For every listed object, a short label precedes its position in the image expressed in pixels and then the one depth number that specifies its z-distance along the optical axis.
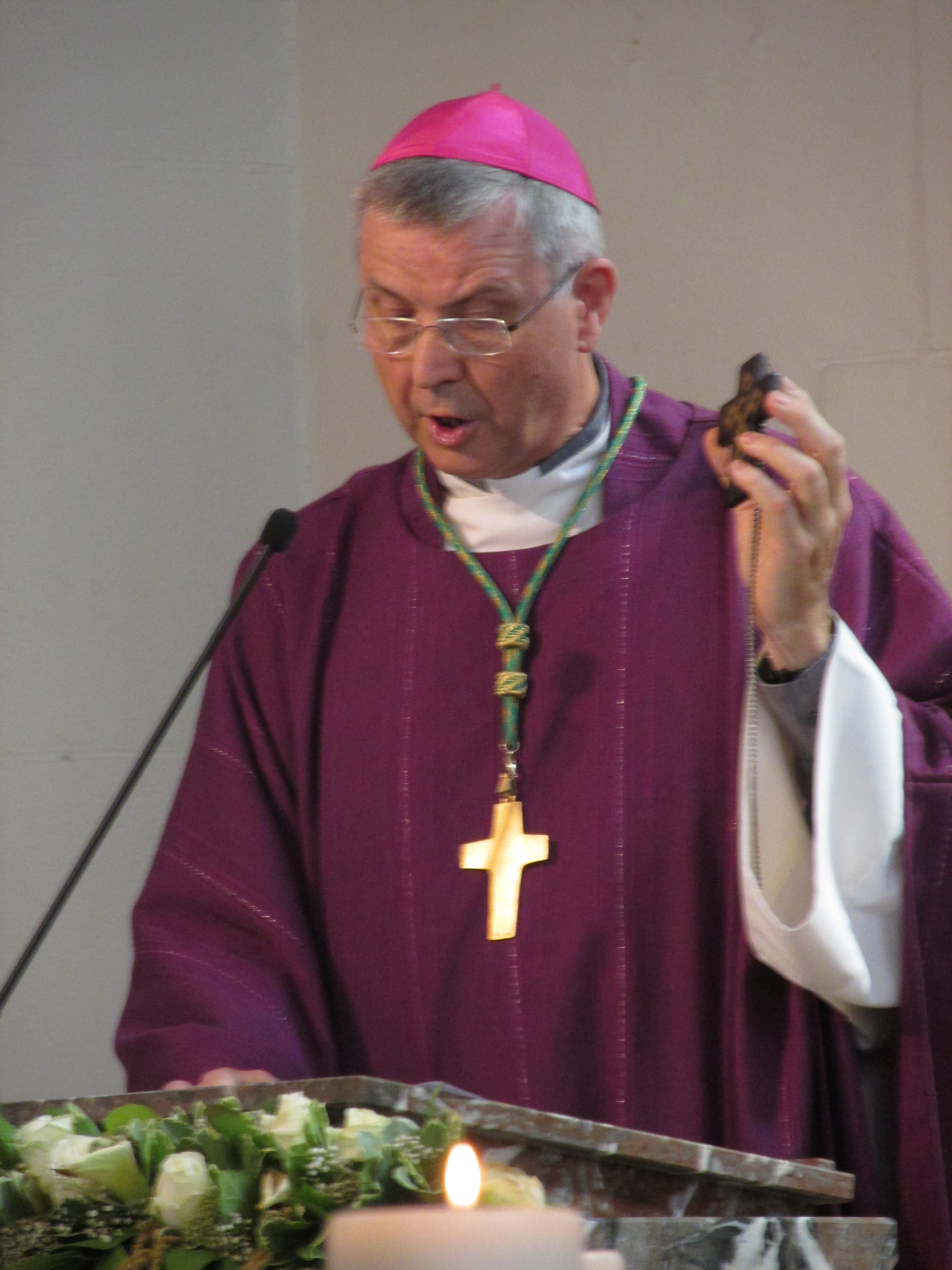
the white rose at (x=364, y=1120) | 9.10
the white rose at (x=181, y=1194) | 9.06
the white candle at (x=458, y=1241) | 5.40
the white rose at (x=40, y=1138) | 9.11
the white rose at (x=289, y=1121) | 9.09
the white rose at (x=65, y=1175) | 9.08
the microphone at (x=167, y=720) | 9.47
